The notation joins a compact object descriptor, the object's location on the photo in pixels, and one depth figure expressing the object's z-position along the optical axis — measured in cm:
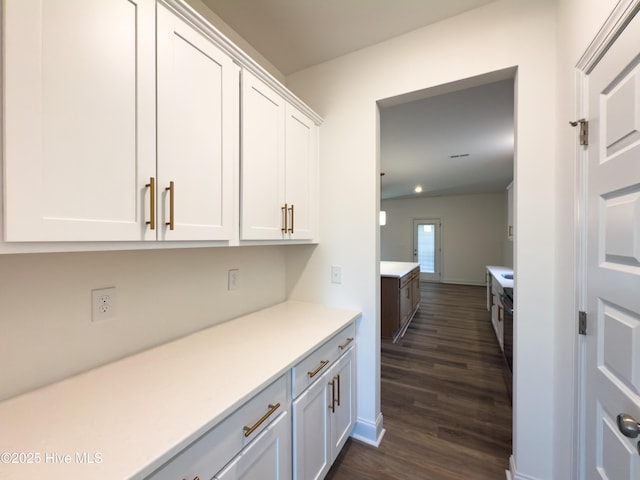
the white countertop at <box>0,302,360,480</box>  61
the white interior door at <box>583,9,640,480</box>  77
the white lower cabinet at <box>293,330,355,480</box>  116
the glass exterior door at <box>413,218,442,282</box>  796
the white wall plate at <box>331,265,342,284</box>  187
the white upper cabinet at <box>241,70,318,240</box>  133
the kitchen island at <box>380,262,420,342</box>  348
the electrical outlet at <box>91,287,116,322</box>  103
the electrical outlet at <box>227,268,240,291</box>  163
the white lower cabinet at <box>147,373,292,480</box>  71
